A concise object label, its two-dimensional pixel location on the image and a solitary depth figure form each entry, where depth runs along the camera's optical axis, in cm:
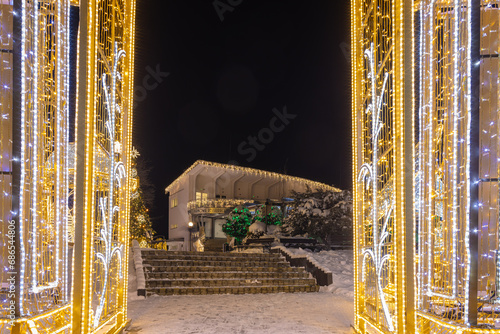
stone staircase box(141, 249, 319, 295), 1035
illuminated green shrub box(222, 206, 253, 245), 2061
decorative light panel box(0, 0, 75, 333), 351
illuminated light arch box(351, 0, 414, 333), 403
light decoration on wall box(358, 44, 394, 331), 466
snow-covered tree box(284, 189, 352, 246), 1638
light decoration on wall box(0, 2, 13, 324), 417
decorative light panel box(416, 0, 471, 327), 437
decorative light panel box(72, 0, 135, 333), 401
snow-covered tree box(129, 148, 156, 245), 1763
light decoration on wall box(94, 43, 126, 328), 475
